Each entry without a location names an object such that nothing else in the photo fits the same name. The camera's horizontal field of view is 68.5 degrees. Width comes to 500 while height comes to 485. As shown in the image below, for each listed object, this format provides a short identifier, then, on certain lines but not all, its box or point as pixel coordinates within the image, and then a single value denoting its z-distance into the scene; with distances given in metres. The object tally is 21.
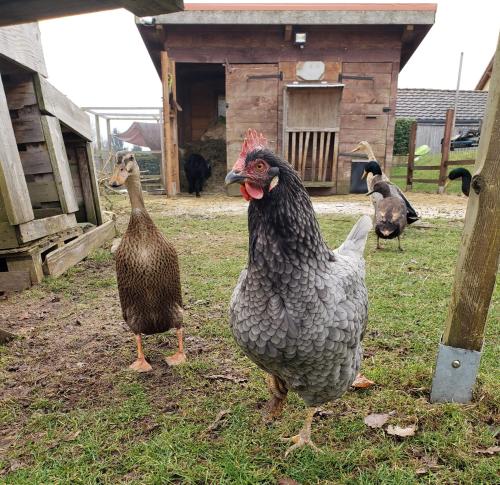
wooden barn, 9.15
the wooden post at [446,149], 9.95
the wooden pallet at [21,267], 3.67
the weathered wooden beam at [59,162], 4.14
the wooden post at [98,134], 12.74
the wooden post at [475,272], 1.74
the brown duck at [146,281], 2.41
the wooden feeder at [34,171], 3.43
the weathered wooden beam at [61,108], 4.04
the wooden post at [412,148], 10.51
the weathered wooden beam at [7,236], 3.50
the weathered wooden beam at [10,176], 3.29
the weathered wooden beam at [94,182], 5.37
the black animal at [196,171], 11.24
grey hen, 1.54
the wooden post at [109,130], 13.13
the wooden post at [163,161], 11.24
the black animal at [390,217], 4.82
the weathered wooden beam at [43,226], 3.54
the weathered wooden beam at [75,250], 4.01
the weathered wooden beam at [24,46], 3.45
